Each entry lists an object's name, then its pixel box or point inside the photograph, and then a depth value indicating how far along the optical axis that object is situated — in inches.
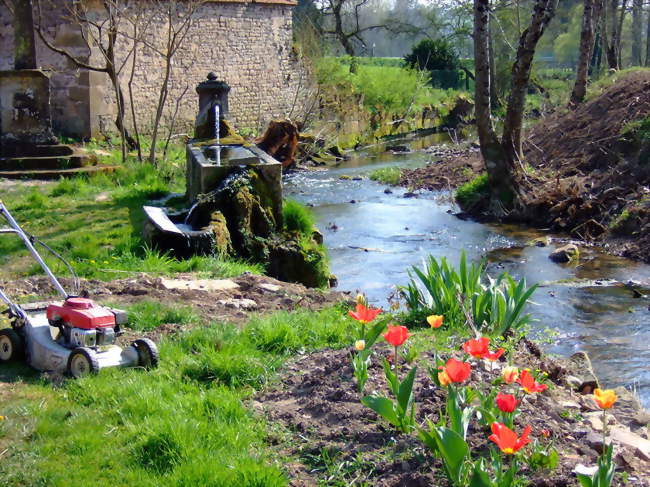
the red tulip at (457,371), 144.1
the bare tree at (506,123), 612.7
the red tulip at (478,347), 154.3
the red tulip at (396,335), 165.0
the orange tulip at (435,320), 172.1
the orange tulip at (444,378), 149.1
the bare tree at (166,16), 878.4
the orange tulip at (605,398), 127.7
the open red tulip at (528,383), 143.3
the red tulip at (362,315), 180.7
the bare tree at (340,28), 1606.8
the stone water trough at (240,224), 359.3
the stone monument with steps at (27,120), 544.4
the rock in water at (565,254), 486.6
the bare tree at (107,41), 567.5
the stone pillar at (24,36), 553.6
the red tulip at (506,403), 135.4
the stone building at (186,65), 781.9
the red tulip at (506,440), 125.4
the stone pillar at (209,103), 542.0
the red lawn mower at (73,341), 208.8
